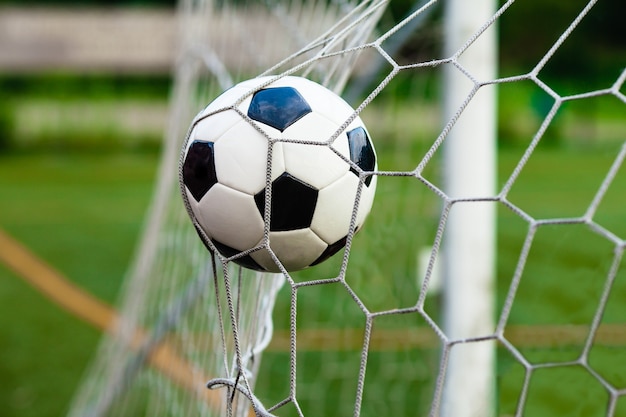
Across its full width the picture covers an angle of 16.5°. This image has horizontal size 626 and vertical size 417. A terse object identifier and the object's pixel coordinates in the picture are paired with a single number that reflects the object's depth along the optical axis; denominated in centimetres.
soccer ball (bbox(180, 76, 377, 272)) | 228
